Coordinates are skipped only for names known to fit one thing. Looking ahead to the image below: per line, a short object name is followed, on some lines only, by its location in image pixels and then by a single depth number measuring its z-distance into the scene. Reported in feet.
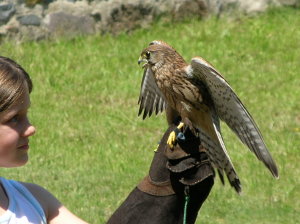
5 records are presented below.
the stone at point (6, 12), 58.03
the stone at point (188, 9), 63.93
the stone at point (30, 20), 59.26
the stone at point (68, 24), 60.18
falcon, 25.08
